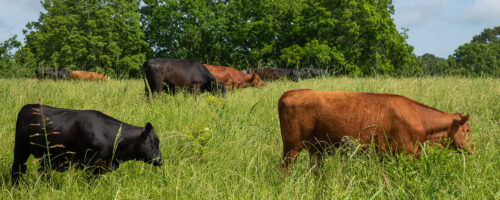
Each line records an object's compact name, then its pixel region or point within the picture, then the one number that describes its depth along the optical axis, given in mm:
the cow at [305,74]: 23055
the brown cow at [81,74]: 23288
